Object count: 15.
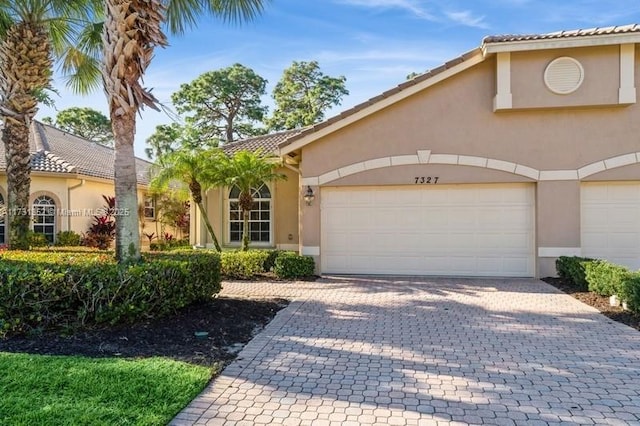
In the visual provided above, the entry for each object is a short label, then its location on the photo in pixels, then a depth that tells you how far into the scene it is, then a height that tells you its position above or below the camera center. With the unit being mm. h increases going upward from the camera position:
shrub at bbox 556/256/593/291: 10164 -1304
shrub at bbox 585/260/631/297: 8352 -1234
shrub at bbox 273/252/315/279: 12172 -1375
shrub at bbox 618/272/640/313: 7562 -1321
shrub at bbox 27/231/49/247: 11617 -645
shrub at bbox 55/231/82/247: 16281 -815
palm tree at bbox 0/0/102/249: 10883 +3592
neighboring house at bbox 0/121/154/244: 16625 +1121
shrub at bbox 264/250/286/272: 12820 -1290
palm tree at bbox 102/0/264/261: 7812 +2416
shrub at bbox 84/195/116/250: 17203 -579
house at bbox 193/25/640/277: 11516 +1320
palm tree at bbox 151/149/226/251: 13531 +1401
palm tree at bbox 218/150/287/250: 13195 +1260
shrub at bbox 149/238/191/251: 19198 -1250
